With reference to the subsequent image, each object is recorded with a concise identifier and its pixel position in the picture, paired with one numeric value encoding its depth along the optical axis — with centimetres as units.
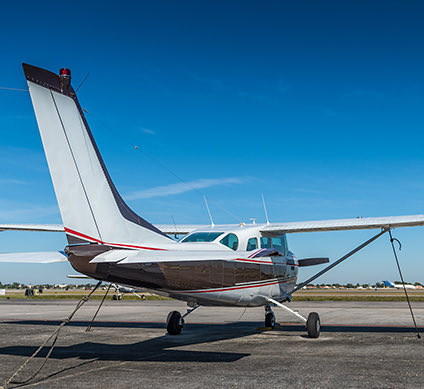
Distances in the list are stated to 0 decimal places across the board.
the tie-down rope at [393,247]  1298
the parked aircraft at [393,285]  11669
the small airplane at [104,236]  821
